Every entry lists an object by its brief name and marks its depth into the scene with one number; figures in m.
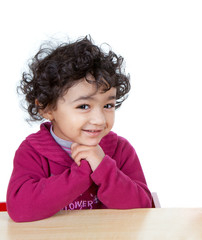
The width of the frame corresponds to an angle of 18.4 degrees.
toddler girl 1.14
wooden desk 1.00
